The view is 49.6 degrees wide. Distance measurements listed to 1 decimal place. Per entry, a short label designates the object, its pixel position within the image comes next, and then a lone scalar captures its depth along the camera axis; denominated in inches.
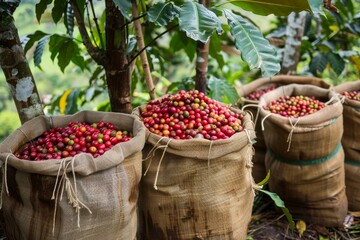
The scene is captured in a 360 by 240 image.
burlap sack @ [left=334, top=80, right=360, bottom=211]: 92.0
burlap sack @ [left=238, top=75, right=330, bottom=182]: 96.9
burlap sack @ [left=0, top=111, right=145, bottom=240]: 53.3
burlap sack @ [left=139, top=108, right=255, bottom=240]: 63.9
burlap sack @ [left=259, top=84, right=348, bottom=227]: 82.0
